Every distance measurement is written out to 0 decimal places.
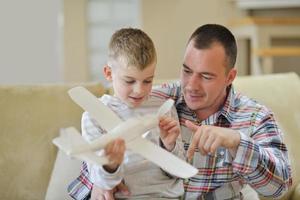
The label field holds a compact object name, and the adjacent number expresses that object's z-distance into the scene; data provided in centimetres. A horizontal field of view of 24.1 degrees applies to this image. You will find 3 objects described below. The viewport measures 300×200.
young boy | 162
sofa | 229
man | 183
